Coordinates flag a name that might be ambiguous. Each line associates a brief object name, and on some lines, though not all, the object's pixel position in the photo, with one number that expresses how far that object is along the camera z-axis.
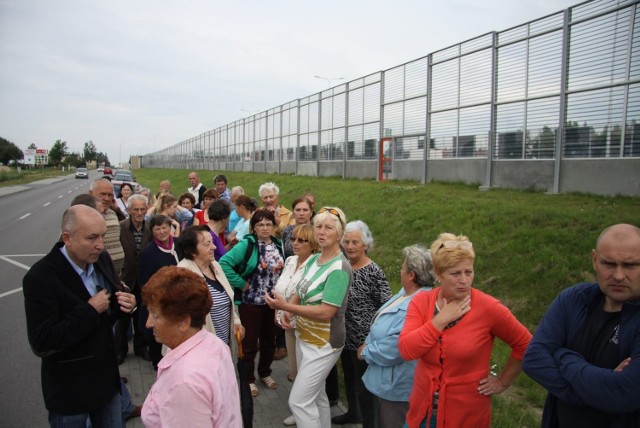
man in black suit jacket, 2.71
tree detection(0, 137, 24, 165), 105.81
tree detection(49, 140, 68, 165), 132.62
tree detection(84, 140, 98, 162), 161.38
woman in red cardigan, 2.63
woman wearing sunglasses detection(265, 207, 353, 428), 3.61
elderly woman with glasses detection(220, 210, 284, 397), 4.82
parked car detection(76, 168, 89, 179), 73.19
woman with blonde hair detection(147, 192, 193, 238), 6.88
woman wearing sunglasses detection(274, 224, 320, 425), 4.21
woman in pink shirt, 2.05
